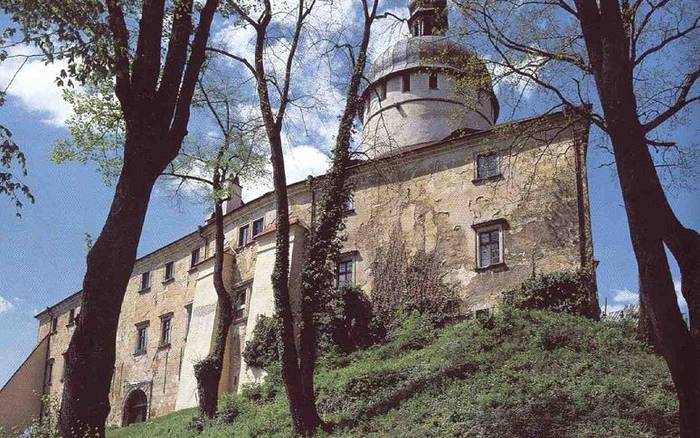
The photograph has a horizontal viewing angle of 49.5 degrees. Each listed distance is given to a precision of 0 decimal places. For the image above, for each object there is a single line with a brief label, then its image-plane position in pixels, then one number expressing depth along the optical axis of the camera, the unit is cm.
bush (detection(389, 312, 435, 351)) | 2170
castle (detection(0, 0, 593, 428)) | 2383
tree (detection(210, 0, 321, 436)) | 1467
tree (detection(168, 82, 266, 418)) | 2070
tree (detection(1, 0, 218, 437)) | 686
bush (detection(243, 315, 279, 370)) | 2648
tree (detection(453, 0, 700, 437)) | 728
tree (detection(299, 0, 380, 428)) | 1570
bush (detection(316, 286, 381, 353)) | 2459
